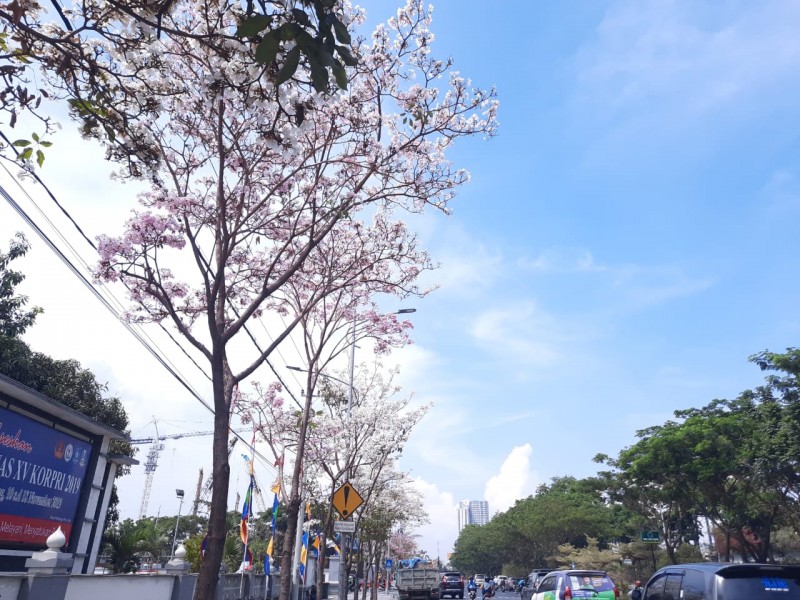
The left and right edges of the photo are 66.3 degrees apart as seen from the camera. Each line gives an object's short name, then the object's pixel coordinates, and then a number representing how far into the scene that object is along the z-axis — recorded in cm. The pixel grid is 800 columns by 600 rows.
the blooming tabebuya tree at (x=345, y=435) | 2139
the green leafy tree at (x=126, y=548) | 1698
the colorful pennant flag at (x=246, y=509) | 2320
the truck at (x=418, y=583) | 3494
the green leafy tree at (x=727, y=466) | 2320
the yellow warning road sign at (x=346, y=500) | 1402
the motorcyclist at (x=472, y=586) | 4264
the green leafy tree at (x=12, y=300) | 2547
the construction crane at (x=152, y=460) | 10956
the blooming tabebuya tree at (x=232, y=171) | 636
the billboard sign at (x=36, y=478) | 1287
